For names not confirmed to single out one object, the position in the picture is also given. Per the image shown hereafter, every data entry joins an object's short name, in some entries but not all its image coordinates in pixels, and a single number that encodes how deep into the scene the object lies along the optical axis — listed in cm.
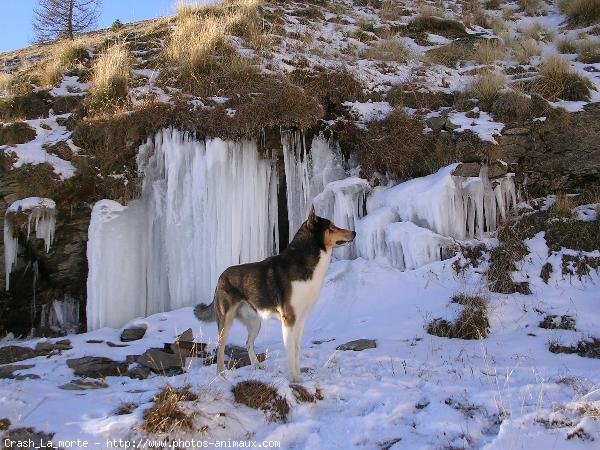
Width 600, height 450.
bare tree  1642
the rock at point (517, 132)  811
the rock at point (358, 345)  519
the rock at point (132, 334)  652
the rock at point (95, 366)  514
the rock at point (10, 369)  497
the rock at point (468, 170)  749
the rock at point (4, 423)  285
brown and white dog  420
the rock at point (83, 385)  394
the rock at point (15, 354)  593
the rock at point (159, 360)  534
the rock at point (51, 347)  607
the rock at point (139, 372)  511
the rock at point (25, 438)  270
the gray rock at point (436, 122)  847
